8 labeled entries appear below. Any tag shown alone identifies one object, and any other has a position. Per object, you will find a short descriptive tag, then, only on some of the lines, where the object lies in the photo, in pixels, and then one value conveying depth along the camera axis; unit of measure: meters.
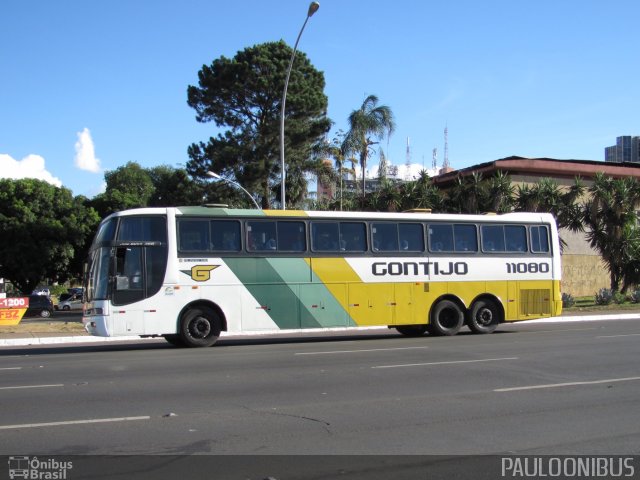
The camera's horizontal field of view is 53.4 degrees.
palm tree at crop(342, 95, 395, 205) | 44.25
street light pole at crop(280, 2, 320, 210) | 21.77
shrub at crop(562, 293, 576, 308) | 33.22
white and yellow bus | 15.79
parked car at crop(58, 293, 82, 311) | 58.47
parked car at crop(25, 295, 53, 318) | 43.84
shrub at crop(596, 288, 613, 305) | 33.75
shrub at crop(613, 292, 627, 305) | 34.16
